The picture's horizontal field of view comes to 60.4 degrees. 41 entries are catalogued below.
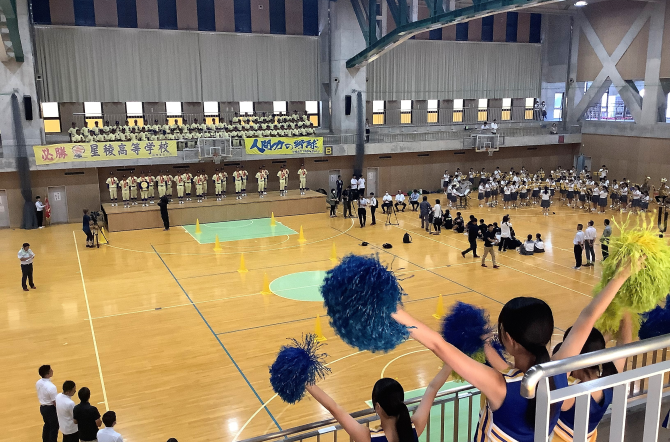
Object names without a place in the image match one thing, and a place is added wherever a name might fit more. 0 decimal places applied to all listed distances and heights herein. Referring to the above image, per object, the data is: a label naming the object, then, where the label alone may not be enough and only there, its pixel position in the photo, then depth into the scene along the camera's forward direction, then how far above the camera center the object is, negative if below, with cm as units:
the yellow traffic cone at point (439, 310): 1357 -444
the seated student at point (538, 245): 1964 -427
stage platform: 2434 -385
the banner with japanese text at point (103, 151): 2452 -110
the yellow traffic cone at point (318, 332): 1245 -448
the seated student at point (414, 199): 2772 -373
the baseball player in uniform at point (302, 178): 2927 -279
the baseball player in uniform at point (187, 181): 2685 -262
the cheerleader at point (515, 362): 238 -103
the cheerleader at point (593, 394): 279 -145
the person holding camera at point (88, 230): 2080 -374
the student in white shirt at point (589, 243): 1759 -380
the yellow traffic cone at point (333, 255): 1903 -436
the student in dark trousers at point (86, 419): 742 -373
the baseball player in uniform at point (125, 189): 2586 -286
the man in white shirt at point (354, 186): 2983 -336
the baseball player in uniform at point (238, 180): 2809 -273
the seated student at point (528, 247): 1941 -426
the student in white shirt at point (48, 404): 797 -383
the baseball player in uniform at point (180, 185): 2663 -276
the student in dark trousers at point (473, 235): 1877 -371
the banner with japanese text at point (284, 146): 2802 -113
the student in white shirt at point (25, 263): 1576 -372
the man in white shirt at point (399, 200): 2731 -371
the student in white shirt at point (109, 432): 686 -363
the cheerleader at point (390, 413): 306 -159
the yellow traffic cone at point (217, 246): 2046 -433
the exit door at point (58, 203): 2606 -346
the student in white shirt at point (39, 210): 2495 -358
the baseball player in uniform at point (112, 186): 2589 -270
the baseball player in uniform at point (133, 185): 2595 -271
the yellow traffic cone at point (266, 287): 1568 -443
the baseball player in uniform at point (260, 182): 2831 -286
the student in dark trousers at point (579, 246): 1742 -382
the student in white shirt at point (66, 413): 759 -374
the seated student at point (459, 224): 2294 -412
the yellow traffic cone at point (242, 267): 1769 -437
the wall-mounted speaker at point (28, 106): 2508 +89
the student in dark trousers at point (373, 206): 2459 -357
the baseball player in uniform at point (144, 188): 2569 -280
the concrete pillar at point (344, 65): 3120 +309
